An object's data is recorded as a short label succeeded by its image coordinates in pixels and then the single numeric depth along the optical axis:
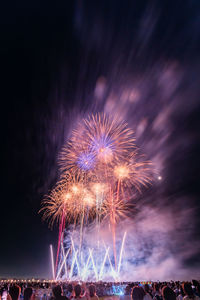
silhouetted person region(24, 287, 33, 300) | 5.99
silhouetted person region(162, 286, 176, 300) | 5.37
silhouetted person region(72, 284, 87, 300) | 6.95
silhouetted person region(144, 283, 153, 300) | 6.40
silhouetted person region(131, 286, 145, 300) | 5.46
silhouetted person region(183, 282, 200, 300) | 6.43
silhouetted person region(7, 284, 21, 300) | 5.65
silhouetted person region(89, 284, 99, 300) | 6.29
